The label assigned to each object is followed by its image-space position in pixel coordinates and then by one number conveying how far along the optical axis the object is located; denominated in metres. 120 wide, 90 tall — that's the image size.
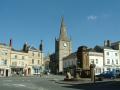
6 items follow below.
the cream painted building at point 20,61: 45.38
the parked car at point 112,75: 25.72
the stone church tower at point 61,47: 55.70
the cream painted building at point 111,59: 47.23
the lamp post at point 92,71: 19.32
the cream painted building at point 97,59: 45.58
